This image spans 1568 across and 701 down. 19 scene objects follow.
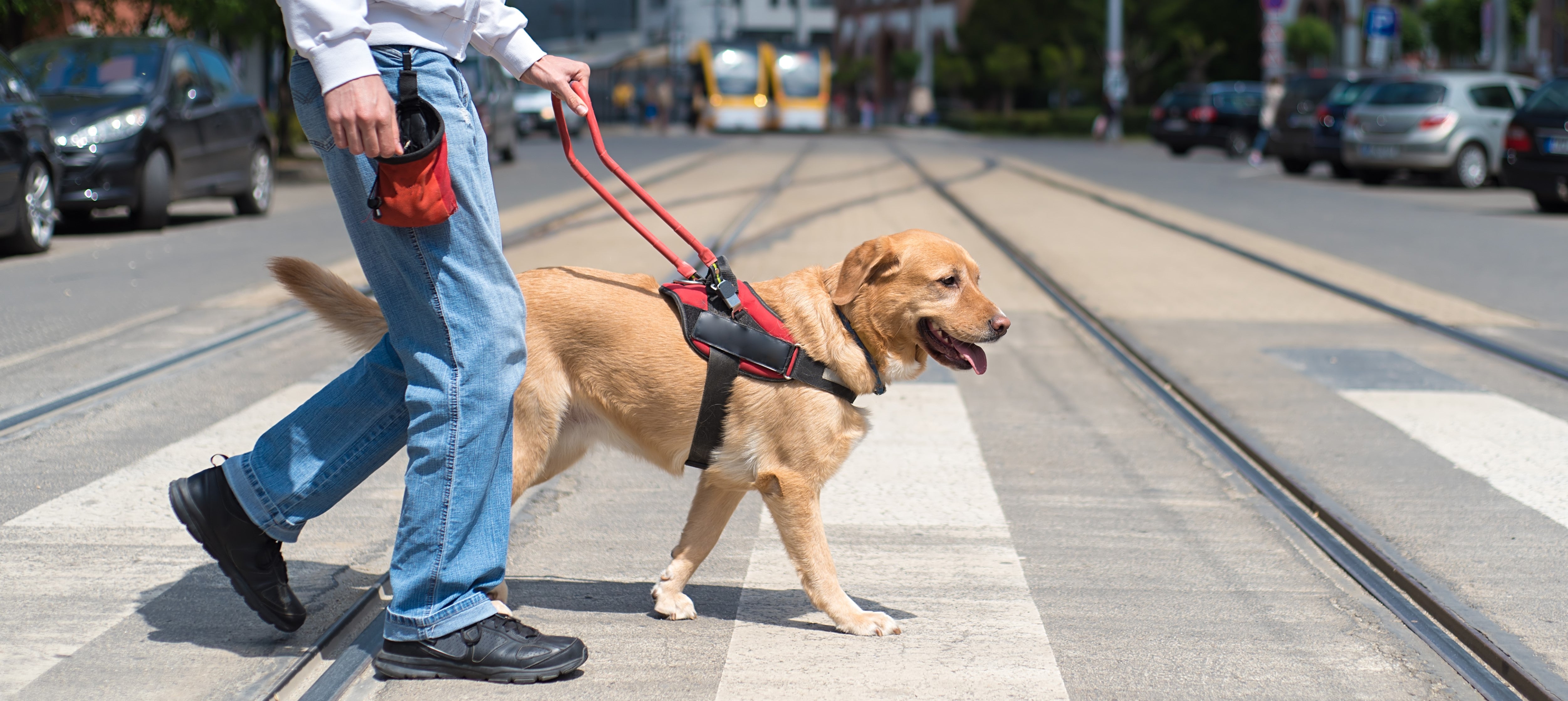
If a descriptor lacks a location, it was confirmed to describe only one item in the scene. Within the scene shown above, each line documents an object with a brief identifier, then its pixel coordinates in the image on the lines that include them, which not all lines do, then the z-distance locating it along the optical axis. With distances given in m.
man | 2.85
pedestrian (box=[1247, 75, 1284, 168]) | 27.31
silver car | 21.17
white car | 40.28
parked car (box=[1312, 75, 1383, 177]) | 23.56
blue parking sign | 34.12
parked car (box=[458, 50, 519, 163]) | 22.52
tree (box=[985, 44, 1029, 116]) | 58.12
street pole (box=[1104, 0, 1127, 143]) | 43.72
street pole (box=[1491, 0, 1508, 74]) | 33.03
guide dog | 3.33
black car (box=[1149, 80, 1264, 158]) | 32.00
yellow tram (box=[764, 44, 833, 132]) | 44.53
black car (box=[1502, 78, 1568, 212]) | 16.53
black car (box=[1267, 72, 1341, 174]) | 24.61
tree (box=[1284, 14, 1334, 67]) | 45.00
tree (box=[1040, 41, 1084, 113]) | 55.50
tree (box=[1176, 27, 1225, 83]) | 51.28
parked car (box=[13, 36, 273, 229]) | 12.39
